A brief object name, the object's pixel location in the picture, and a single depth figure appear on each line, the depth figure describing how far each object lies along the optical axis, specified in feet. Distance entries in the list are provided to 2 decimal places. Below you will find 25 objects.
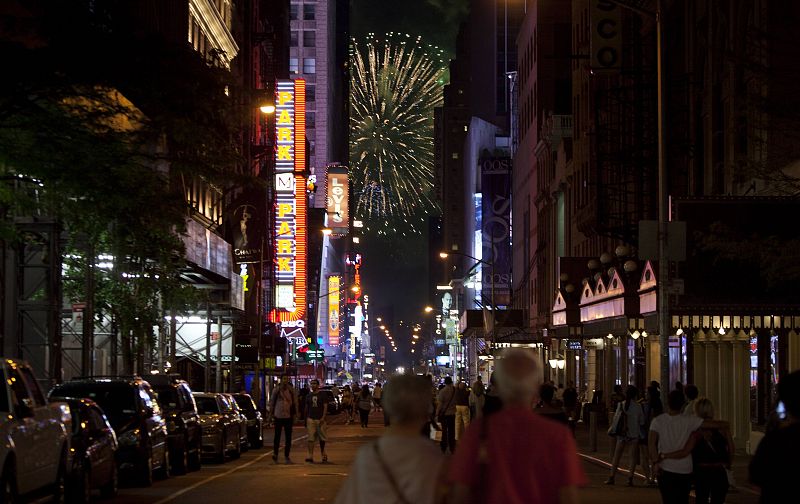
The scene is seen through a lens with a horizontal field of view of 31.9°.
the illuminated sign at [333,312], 560.61
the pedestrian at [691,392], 61.93
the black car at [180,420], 87.15
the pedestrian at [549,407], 66.23
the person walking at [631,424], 79.66
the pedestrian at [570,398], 115.32
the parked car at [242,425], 112.88
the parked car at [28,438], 51.19
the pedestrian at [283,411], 102.06
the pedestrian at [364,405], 181.37
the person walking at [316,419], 99.81
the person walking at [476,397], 118.31
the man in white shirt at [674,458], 45.55
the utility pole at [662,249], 86.17
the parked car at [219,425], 100.48
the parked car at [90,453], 62.23
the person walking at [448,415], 108.37
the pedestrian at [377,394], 227.20
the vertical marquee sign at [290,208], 262.47
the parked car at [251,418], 127.34
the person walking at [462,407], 110.73
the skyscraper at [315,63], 563.07
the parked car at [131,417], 75.15
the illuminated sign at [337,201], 533.55
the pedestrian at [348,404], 215.31
